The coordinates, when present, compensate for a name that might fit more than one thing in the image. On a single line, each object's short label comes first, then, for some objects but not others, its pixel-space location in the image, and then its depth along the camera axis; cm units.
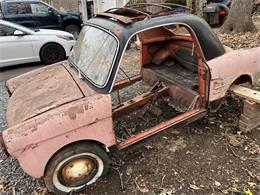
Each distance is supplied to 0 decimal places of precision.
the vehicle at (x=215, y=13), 855
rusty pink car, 201
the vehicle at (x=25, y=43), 568
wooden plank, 272
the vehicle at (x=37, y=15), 776
